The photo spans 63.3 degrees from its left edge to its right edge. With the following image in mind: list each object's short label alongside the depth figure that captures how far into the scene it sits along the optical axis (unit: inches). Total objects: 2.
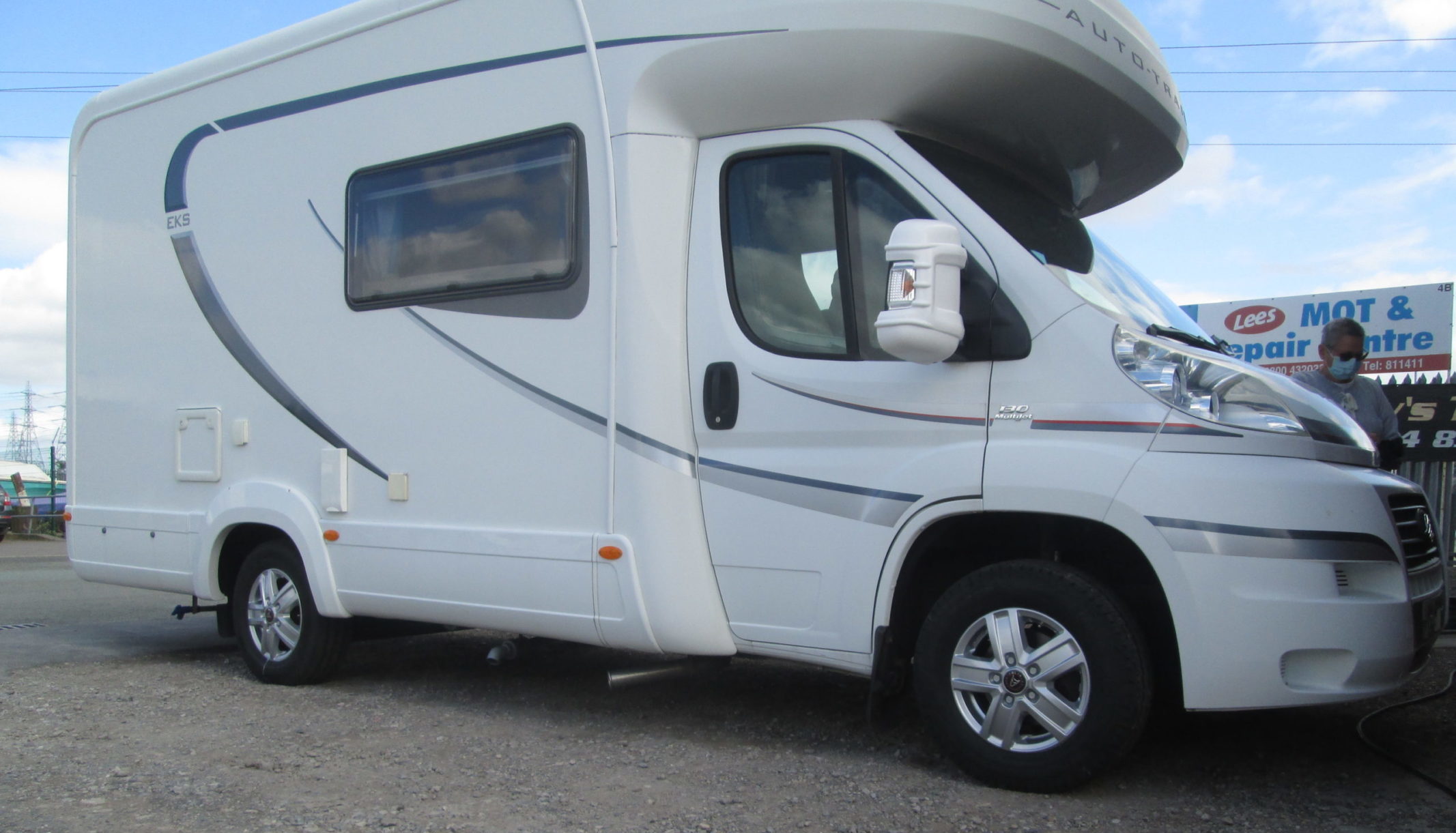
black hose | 156.8
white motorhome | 146.2
